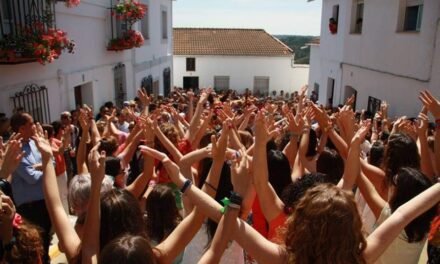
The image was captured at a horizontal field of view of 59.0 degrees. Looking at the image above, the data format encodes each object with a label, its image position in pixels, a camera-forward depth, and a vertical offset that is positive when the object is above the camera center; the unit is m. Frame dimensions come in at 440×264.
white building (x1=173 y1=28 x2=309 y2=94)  32.03 -1.46
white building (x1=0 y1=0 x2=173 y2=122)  6.32 -0.45
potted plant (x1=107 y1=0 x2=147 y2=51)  10.20 +0.78
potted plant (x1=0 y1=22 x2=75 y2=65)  5.41 +0.02
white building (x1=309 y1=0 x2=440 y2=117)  8.30 -0.02
